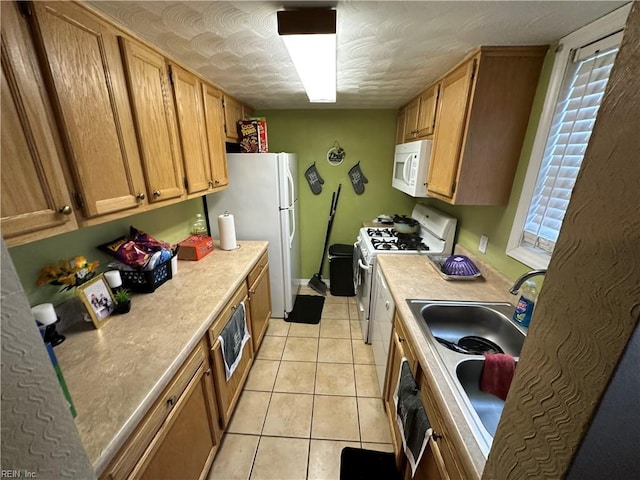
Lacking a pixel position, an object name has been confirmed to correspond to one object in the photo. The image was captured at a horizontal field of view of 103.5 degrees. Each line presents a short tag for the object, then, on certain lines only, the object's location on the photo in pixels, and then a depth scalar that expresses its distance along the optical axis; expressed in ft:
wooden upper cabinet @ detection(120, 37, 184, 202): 3.92
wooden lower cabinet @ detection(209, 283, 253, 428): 4.54
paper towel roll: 7.05
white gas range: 6.98
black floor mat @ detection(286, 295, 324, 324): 9.25
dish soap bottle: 4.00
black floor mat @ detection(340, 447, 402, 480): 4.70
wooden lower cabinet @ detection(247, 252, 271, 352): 6.75
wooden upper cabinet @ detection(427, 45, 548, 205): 4.25
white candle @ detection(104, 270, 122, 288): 4.23
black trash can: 10.35
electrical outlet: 5.65
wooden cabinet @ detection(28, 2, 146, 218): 2.81
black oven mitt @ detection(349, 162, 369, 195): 10.23
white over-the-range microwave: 6.34
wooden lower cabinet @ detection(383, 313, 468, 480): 2.79
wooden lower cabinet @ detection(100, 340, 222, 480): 2.72
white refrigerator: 7.62
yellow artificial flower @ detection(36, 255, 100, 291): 3.58
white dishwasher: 5.51
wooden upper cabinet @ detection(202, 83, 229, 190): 6.11
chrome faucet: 3.35
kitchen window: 3.41
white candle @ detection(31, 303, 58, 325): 3.05
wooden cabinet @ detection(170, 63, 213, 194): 5.02
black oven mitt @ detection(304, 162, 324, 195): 10.32
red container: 6.46
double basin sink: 3.23
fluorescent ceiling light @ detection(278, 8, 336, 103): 3.25
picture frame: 3.77
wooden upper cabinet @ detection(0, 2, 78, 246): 2.42
